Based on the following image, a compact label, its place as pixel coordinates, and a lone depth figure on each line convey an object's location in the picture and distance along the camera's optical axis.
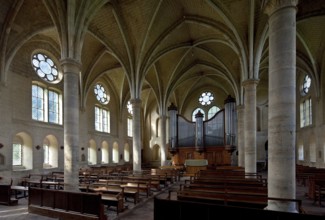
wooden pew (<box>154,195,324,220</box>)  4.63
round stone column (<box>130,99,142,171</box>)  17.81
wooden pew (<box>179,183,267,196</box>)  8.03
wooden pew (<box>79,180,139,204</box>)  9.52
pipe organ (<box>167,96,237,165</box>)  24.61
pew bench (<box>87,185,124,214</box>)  8.08
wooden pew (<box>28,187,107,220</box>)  6.94
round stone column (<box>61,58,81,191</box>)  9.99
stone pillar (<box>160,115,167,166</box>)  25.61
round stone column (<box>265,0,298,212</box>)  6.00
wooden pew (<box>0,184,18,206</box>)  9.75
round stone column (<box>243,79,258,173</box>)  13.70
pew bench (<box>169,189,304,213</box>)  6.93
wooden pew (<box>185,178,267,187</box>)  9.26
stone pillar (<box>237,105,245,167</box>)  20.98
